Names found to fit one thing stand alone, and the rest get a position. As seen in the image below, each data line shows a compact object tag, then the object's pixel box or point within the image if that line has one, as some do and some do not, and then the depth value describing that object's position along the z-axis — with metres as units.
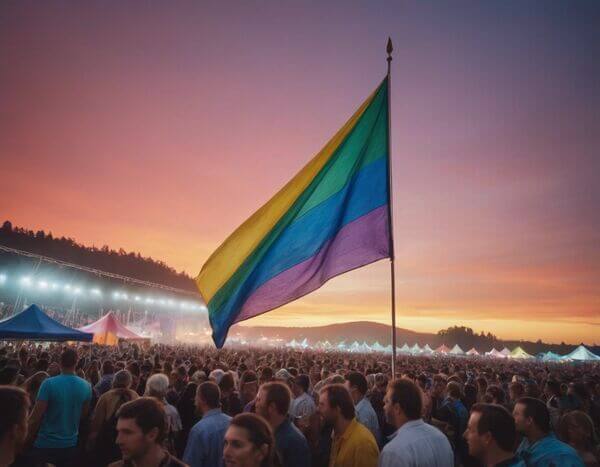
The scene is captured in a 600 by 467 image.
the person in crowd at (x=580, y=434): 4.60
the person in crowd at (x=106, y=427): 4.94
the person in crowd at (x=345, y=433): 3.43
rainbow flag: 5.63
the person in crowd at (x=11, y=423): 2.60
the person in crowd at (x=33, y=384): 6.83
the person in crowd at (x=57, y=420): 5.25
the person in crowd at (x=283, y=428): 3.72
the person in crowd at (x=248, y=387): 6.87
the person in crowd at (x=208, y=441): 4.02
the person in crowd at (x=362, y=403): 5.46
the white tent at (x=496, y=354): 72.34
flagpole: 4.39
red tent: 23.42
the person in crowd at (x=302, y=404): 6.20
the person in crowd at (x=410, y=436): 3.00
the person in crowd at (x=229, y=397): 6.60
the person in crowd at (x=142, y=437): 2.77
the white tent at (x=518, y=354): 68.88
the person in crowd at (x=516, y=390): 8.28
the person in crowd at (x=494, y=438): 3.18
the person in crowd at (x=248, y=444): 2.67
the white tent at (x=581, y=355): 53.03
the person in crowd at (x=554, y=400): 7.50
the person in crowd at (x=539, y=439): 3.61
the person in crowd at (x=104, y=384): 8.09
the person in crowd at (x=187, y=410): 6.89
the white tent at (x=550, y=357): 66.39
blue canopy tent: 13.83
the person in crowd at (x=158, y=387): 5.46
